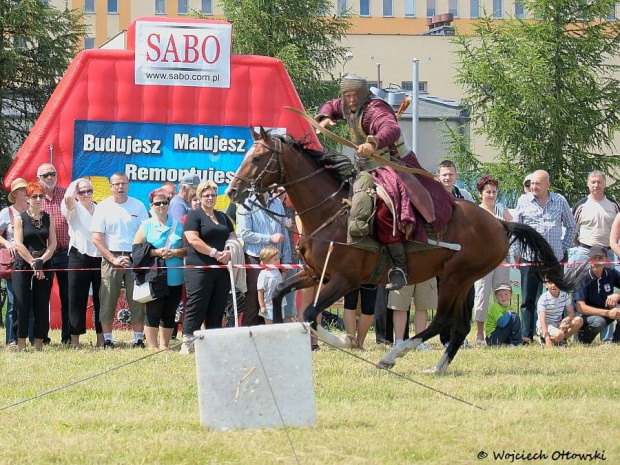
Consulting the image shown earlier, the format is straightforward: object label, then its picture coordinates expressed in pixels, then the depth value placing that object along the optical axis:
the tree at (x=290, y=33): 30.66
